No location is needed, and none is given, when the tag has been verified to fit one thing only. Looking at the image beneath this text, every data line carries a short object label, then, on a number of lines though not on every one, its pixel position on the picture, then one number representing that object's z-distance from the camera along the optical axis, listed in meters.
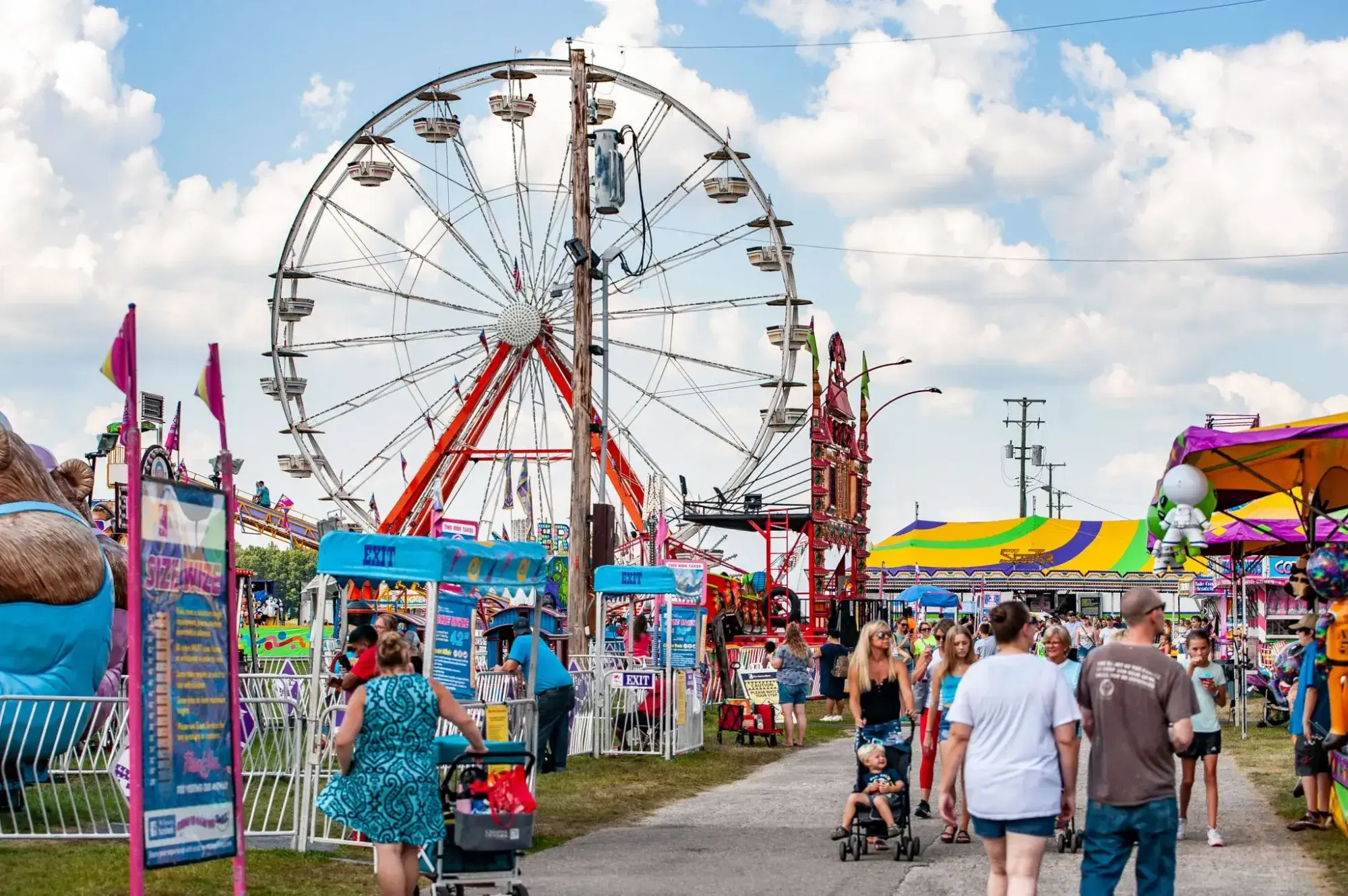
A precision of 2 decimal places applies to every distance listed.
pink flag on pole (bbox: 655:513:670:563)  31.91
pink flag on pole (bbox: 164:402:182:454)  36.66
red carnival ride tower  42.47
